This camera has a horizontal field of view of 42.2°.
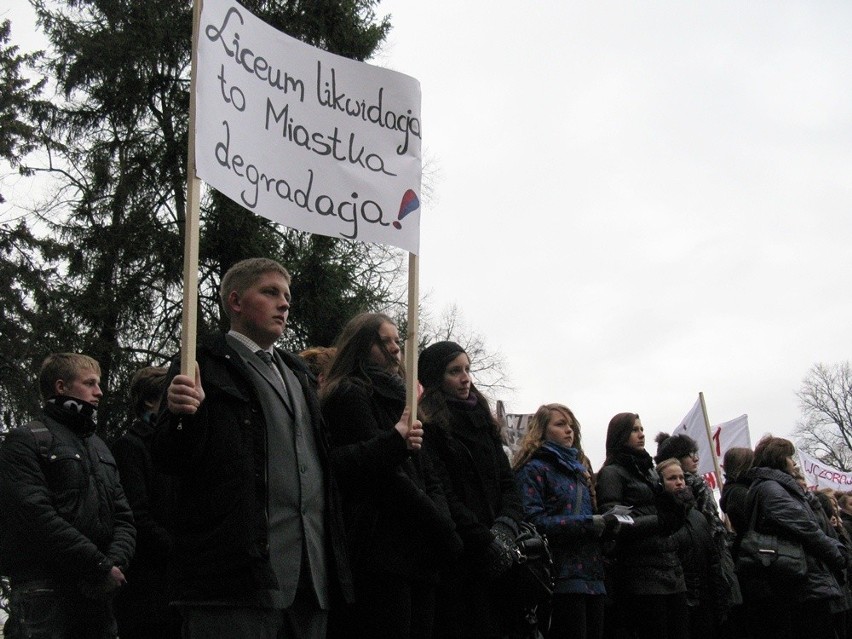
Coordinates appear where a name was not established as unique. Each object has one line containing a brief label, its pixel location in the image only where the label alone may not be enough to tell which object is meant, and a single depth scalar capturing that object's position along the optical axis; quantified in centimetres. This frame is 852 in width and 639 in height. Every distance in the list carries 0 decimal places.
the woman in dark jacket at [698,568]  845
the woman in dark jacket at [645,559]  738
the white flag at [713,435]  1340
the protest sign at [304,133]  448
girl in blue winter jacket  659
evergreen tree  2219
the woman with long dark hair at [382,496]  471
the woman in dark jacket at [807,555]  873
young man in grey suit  383
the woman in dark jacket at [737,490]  931
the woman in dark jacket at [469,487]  551
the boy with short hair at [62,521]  524
